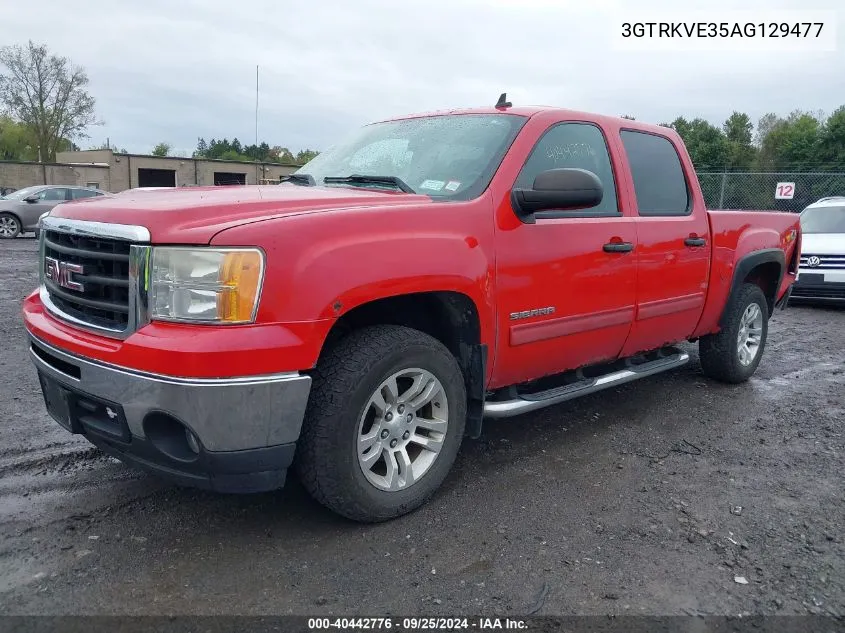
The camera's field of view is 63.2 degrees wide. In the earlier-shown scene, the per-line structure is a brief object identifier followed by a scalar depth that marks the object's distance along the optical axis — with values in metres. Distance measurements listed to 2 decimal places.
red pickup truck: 2.47
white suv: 9.45
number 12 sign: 17.75
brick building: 43.00
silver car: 18.19
